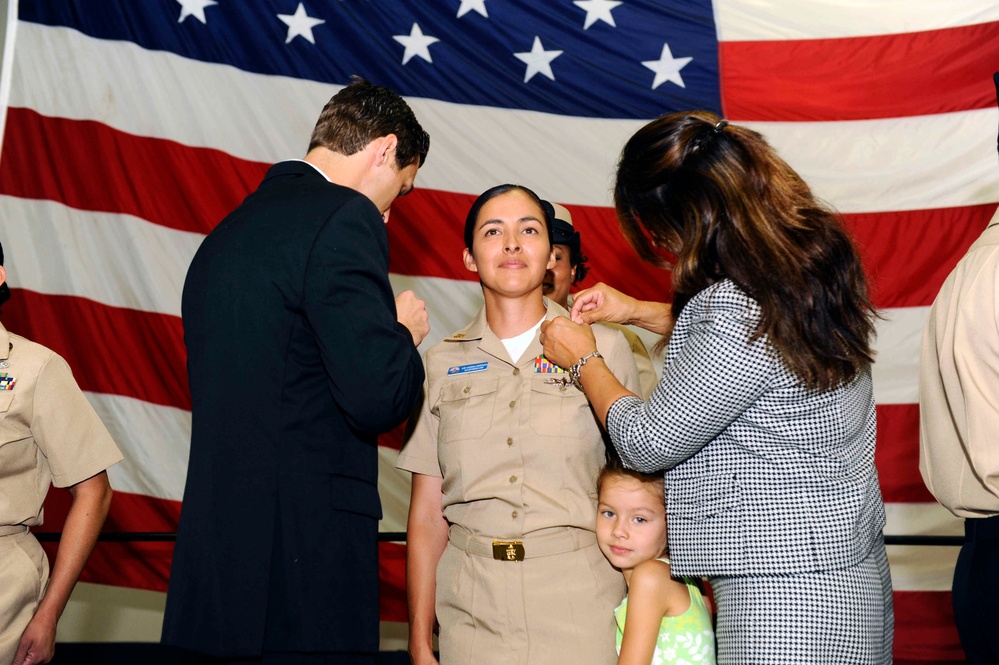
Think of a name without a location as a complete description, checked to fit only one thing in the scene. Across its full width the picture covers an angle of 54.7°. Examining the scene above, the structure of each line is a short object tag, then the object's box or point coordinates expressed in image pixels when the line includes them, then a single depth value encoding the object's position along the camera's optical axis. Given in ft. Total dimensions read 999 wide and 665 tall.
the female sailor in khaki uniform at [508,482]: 6.07
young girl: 5.68
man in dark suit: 5.00
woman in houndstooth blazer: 4.64
